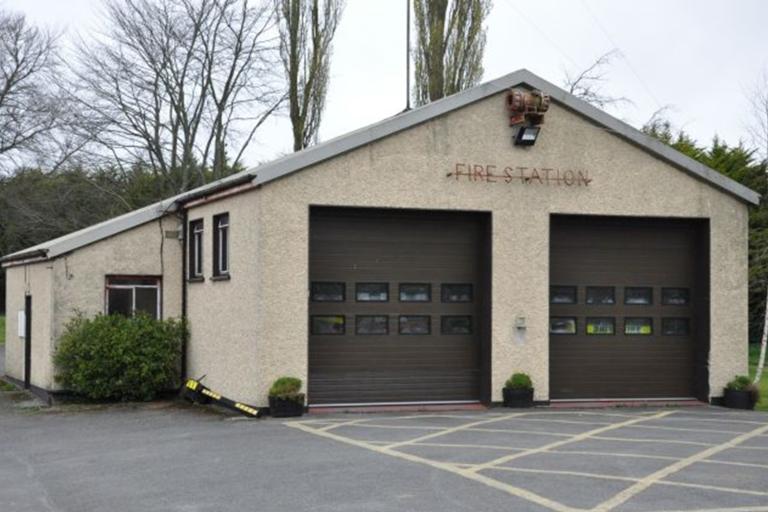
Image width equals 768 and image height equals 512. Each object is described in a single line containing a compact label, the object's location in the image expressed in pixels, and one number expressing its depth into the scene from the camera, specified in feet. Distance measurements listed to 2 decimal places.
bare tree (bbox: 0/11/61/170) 136.98
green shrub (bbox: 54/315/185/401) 58.39
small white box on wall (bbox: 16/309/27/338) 70.44
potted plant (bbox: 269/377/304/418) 50.60
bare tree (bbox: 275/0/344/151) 121.39
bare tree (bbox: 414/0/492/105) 111.45
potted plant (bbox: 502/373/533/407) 55.11
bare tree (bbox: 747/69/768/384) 65.74
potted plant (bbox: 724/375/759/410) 58.13
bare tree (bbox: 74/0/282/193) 128.88
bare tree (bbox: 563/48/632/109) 102.68
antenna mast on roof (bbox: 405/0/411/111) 65.87
